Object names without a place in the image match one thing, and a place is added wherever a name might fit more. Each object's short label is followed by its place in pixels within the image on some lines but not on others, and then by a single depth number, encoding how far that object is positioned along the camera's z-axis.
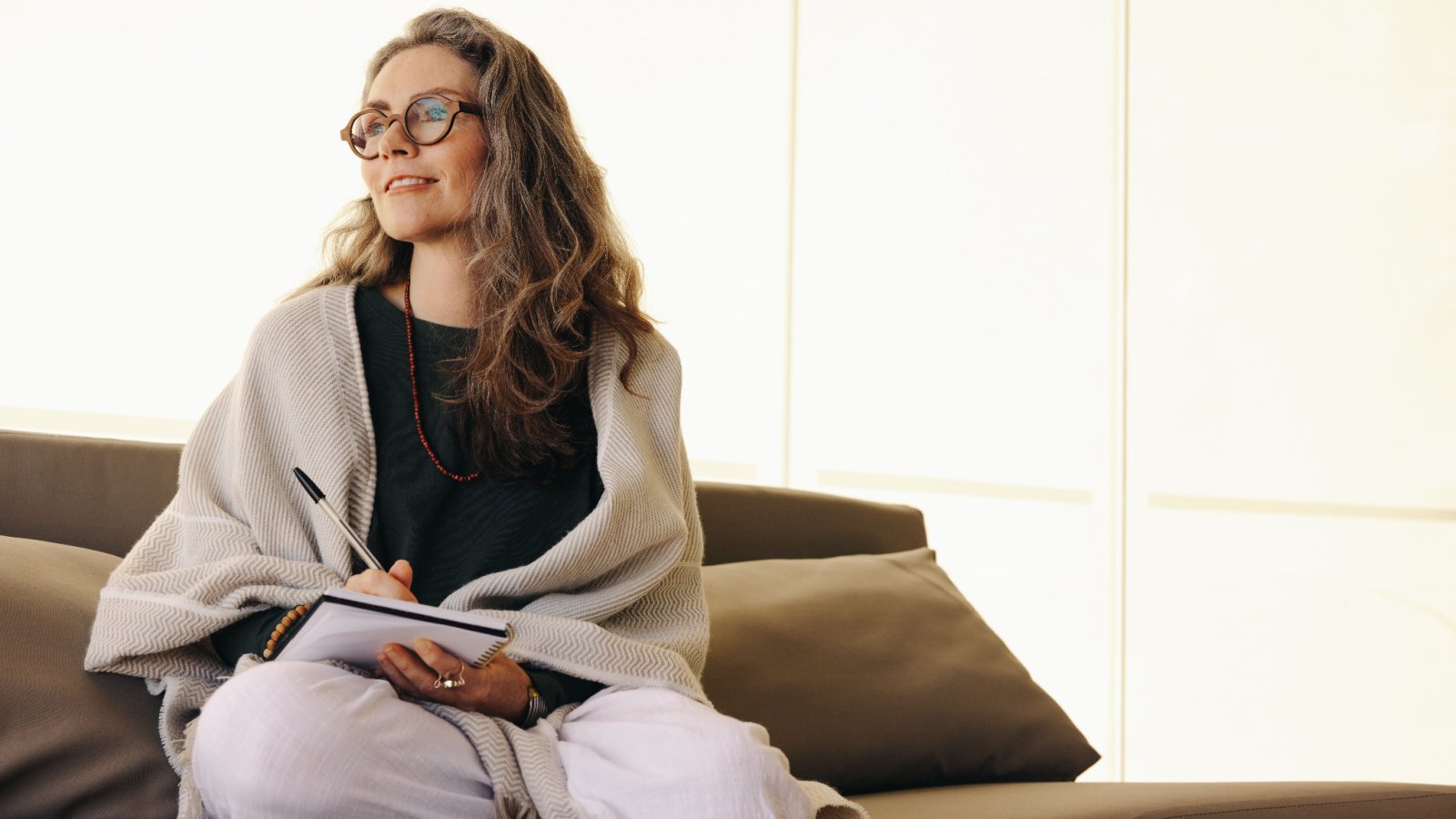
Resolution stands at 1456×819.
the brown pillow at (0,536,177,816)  1.12
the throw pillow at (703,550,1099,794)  1.61
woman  1.04
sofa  1.16
